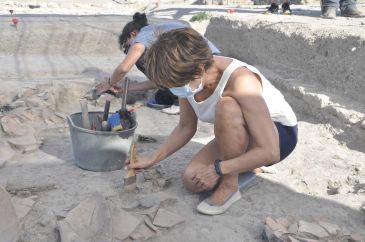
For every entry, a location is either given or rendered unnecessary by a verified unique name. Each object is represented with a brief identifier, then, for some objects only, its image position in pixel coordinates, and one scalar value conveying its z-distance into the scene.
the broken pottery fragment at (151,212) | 2.46
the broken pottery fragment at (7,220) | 2.15
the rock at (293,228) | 2.30
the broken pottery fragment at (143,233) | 2.31
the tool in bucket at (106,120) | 3.09
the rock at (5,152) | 3.19
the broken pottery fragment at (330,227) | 2.31
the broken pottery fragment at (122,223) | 2.30
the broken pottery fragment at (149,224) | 2.36
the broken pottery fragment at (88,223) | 2.23
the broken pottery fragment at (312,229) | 2.27
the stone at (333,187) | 2.90
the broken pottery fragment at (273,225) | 2.28
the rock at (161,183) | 2.88
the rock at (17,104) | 4.35
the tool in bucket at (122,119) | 3.03
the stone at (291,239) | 2.13
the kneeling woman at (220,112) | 2.14
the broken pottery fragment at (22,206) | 2.44
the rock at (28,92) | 4.77
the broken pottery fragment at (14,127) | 3.65
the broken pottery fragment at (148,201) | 2.61
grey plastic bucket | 2.94
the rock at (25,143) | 3.45
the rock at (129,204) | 2.62
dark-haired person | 3.70
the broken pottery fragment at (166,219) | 2.39
